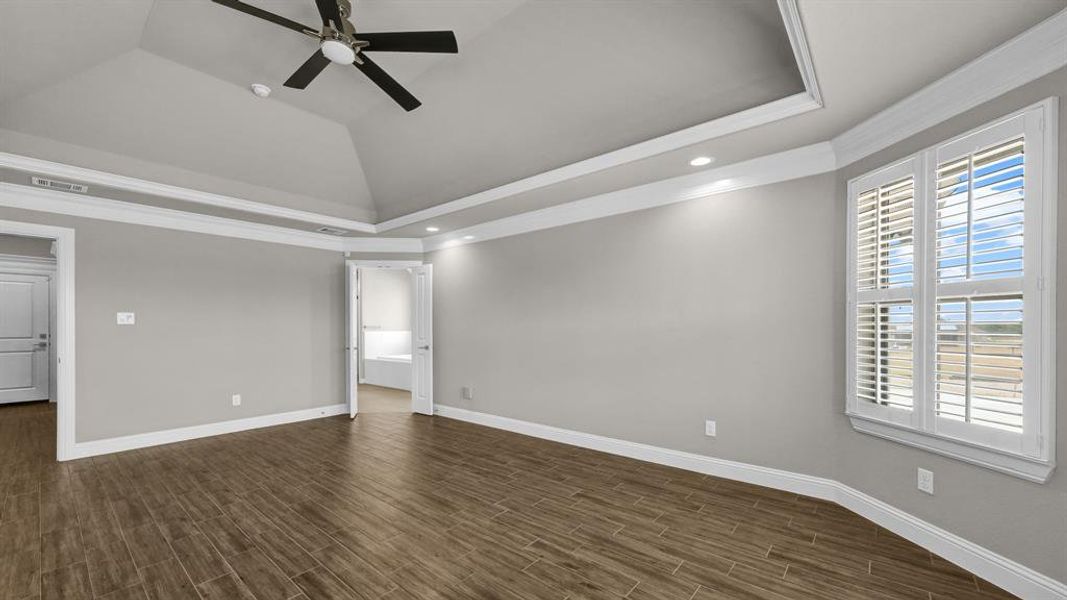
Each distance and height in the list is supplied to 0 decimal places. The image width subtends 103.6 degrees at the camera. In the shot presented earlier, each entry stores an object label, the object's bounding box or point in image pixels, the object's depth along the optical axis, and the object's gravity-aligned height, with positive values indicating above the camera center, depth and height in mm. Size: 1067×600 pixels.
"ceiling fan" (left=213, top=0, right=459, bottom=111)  2223 +1483
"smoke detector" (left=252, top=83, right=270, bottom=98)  3559 +1790
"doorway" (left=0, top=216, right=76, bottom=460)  6680 -518
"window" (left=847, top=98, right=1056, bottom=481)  1938 -7
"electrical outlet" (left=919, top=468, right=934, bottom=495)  2439 -1076
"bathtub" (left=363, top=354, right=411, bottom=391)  8320 -1505
